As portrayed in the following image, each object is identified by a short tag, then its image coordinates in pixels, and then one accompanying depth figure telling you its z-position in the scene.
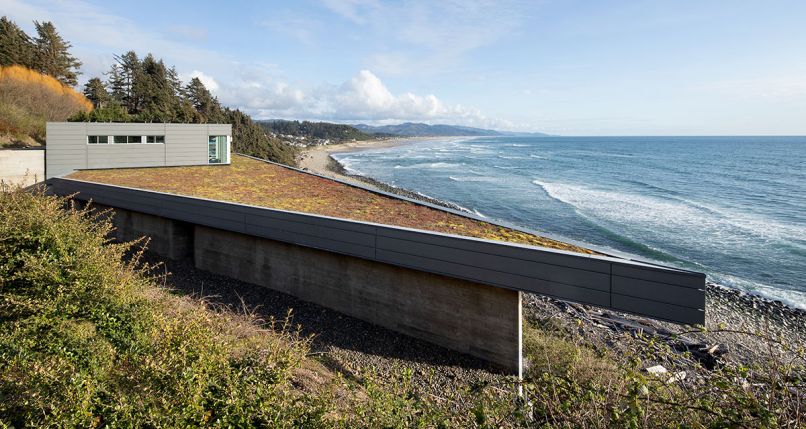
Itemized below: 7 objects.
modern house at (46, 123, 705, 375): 7.81
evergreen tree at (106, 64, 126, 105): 48.19
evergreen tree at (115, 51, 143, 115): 47.50
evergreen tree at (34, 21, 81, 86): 41.34
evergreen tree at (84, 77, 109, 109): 44.55
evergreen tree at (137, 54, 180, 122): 40.69
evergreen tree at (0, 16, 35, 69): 36.12
